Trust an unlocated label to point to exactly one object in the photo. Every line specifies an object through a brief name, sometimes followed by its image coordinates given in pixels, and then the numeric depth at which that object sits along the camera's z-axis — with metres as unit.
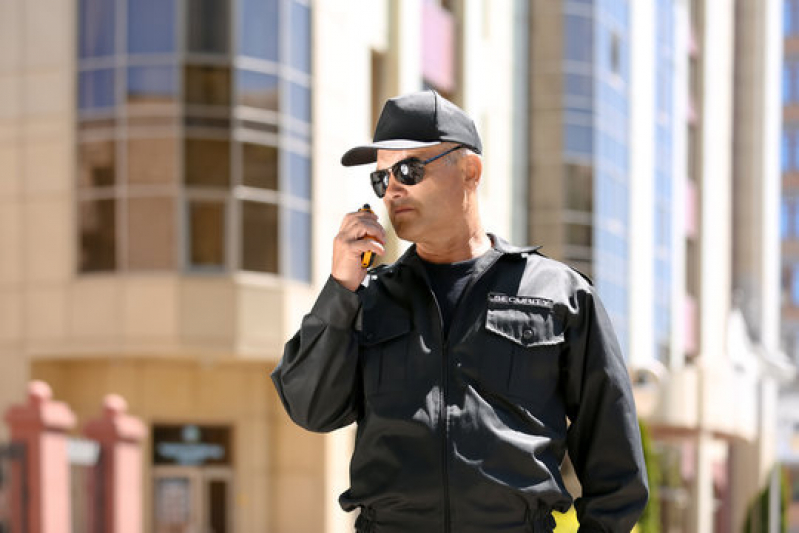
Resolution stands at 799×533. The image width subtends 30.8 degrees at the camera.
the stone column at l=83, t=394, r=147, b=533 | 16.91
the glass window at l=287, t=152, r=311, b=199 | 22.08
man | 3.21
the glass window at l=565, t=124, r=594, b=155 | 31.16
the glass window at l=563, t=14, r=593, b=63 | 31.36
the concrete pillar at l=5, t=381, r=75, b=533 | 15.30
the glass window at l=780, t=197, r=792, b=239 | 79.50
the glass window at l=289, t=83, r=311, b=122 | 22.18
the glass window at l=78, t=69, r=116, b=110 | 21.31
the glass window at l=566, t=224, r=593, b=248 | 31.25
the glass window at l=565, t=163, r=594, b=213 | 31.25
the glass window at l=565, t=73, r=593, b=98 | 31.27
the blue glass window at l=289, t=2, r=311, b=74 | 22.17
